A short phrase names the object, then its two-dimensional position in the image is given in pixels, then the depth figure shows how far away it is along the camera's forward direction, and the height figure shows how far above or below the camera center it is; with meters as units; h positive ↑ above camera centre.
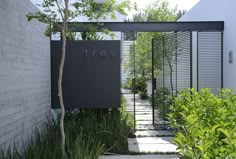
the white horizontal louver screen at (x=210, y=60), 8.18 +0.26
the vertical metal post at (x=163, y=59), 8.84 +0.31
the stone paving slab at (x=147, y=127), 8.62 -1.42
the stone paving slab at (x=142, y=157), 5.83 -1.45
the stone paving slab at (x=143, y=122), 9.46 -1.42
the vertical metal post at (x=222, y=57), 8.01 +0.32
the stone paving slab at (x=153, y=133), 7.80 -1.44
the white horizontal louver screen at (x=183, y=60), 8.36 +0.27
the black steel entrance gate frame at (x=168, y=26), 7.91 +1.02
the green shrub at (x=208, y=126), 2.49 -0.48
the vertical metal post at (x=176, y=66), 8.62 +0.11
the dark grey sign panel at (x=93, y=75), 7.54 -0.09
